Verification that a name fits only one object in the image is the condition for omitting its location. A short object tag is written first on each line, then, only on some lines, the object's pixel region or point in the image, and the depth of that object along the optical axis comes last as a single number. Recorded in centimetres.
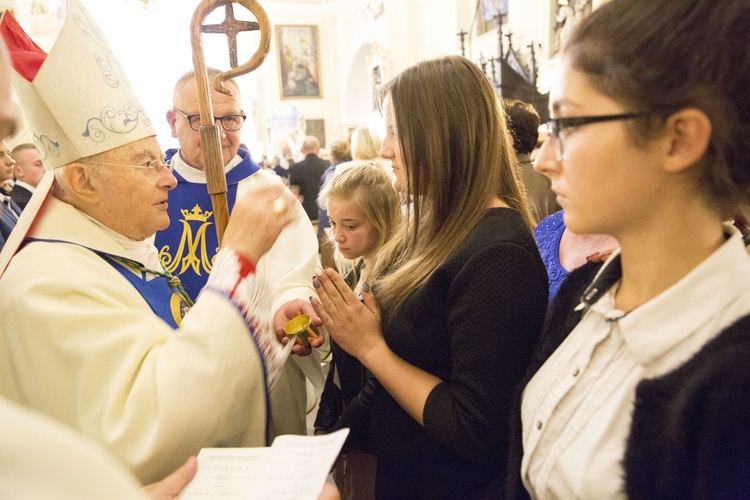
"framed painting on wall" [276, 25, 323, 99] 1587
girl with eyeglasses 82
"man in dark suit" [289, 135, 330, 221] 759
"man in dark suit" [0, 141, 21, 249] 358
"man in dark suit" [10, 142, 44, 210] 469
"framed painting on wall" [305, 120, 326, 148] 1625
